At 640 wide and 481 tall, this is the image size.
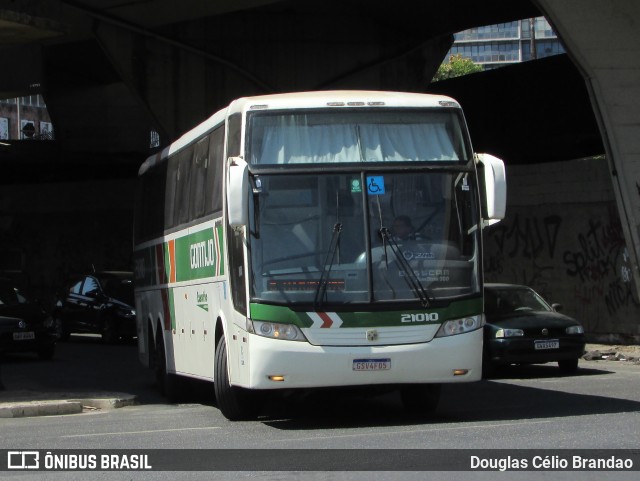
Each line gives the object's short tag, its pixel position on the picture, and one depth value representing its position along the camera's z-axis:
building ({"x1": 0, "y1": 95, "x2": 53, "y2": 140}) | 123.40
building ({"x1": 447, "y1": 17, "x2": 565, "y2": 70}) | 162.50
